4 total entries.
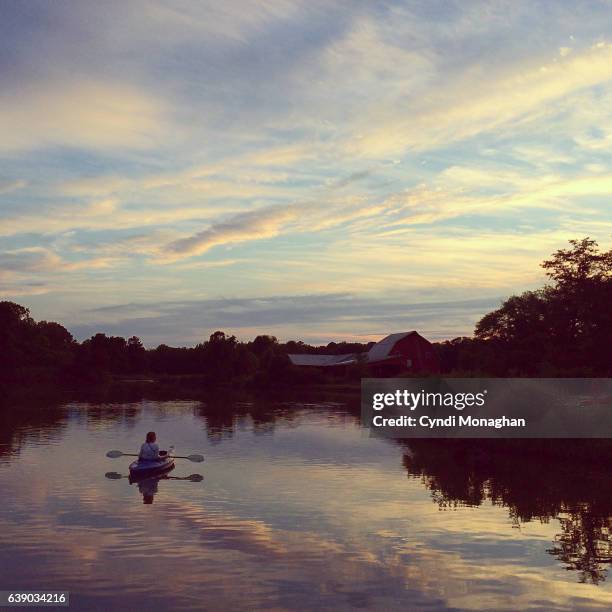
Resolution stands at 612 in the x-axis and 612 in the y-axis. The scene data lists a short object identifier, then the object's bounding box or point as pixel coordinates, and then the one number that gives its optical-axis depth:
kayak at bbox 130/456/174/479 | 32.34
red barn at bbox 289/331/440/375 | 115.38
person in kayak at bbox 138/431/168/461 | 33.41
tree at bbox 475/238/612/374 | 58.19
